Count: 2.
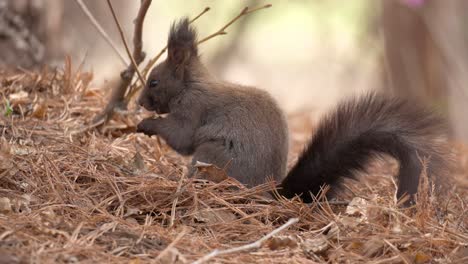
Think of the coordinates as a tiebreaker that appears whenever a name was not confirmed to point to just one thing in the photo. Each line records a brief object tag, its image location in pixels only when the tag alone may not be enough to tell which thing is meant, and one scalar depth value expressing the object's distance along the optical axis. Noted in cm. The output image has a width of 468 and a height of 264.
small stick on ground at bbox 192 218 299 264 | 347
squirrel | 534
